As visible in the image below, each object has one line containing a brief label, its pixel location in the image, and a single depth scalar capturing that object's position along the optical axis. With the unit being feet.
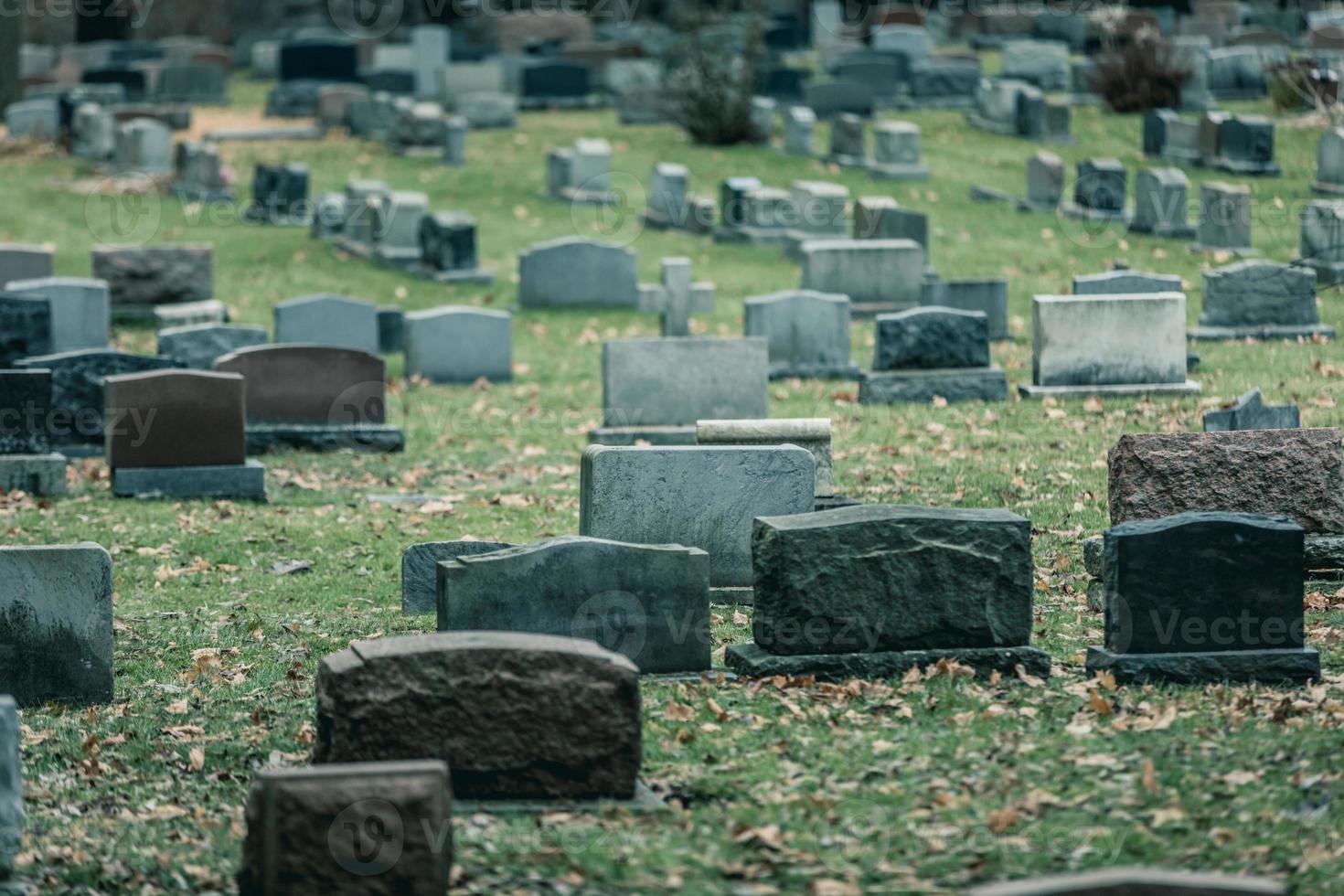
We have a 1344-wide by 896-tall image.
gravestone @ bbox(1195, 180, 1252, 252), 78.38
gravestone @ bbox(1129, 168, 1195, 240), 82.99
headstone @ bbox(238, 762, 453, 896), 21.86
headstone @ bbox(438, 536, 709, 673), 31.19
